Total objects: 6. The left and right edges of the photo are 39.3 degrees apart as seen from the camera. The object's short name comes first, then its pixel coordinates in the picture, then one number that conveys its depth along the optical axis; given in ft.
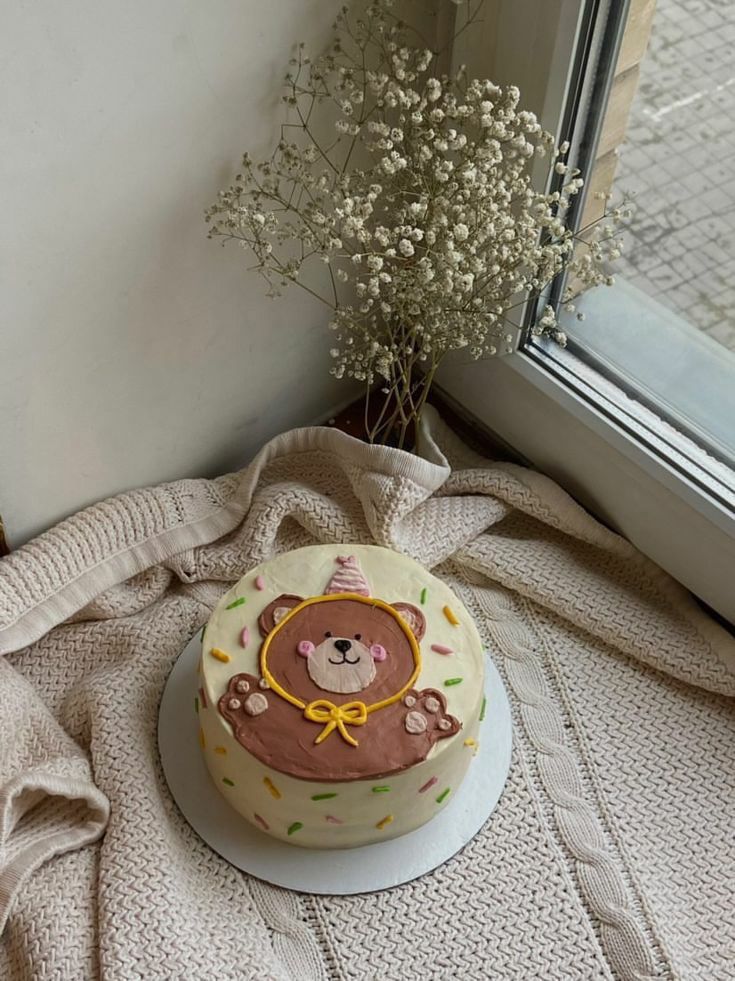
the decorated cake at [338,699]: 3.49
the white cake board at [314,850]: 3.73
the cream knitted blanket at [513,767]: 3.60
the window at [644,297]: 3.78
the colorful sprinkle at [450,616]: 3.85
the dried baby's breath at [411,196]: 3.57
